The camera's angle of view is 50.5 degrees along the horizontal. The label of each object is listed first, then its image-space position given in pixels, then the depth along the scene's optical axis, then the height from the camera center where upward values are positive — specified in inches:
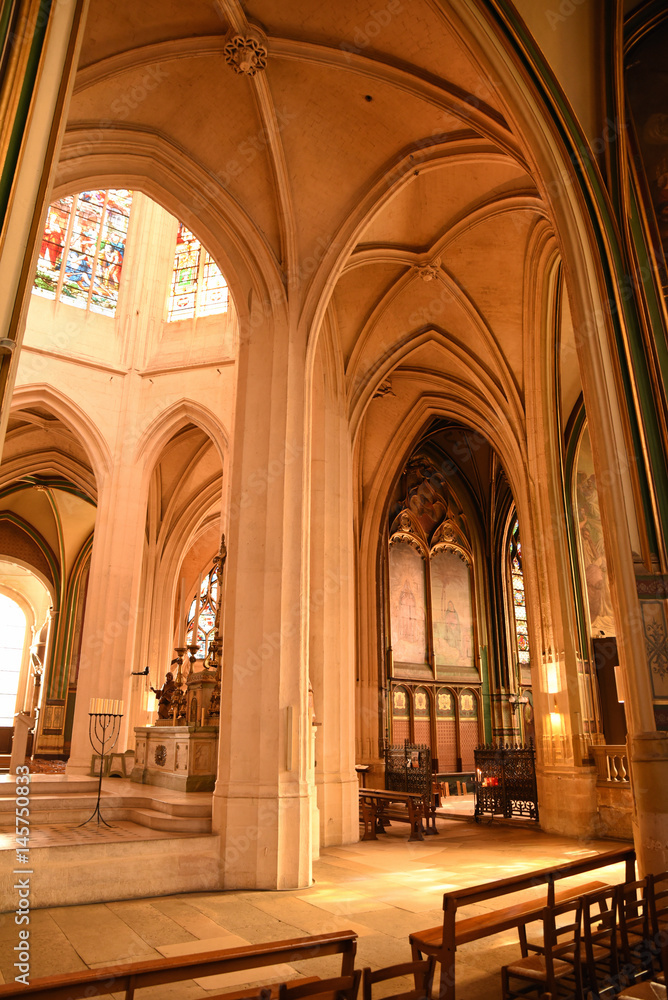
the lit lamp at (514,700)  908.6 +52.1
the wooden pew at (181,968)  101.0 -34.1
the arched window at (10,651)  1133.7 +138.6
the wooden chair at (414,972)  111.7 -36.4
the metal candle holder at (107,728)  527.2 +9.2
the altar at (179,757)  372.5 -8.9
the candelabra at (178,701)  434.1 +24.4
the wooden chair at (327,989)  104.7 -35.4
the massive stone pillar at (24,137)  153.6 +131.4
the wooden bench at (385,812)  444.5 -44.7
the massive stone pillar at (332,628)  433.7 +69.4
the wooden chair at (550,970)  144.3 -47.7
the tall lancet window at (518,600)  984.9 +191.8
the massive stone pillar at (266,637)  303.3 +46.1
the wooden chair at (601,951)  149.6 -45.1
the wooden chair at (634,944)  159.2 -44.5
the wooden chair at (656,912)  155.5 -35.1
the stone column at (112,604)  573.6 +108.2
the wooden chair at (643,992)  125.3 -42.4
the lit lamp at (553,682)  518.6 +43.0
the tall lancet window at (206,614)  1071.0 +185.5
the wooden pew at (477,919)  145.8 -39.4
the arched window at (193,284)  681.0 +423.8
